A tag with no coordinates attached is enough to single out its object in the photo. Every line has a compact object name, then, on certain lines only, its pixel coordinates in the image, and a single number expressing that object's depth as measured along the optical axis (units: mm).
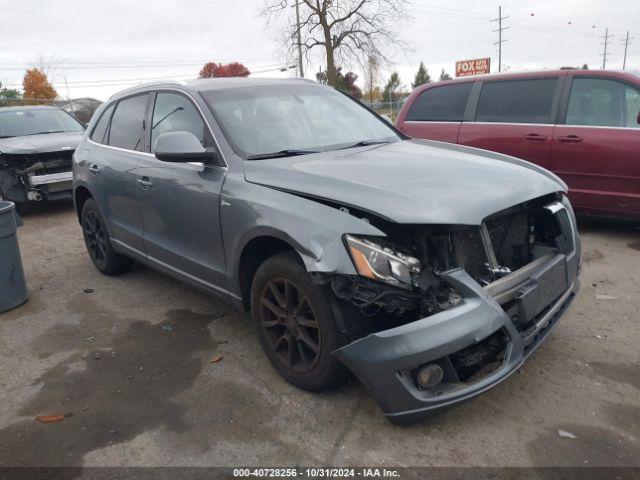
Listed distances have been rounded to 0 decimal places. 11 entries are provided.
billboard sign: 45956
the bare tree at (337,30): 25567
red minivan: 5418
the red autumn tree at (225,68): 54762
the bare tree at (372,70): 26109
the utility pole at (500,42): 54450
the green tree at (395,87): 55188
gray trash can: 4535
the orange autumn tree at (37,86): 54594
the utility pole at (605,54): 66300
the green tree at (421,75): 79562
